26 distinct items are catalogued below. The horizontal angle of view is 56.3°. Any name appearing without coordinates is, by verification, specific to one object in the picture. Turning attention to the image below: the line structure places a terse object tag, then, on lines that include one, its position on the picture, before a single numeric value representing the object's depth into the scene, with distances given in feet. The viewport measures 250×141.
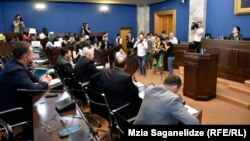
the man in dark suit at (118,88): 9.43
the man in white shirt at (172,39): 30.01
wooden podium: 17.24
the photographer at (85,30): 35.50
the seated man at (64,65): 14.29
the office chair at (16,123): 7.88
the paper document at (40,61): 19.74
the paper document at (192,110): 8.55
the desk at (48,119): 6.41
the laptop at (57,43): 28.01
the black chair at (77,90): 11.24
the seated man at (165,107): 6.56
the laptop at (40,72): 11.97
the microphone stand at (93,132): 6.01
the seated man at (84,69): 13.75
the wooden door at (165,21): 36.52
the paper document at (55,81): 11.78
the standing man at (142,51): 27.35
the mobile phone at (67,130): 6.24
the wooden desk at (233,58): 20.17
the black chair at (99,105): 9.14
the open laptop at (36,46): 26.24
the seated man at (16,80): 8.10
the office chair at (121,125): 6.36
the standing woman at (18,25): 33.14
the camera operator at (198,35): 26.81
